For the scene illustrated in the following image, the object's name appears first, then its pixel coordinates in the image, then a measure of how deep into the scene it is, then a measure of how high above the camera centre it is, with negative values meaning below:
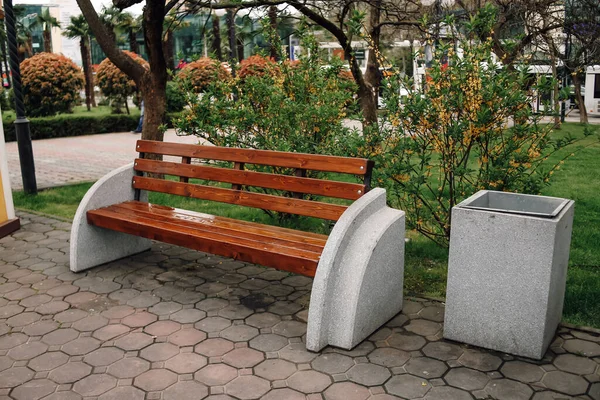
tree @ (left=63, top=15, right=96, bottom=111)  38.69 +1.96
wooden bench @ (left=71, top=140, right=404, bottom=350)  4.18 -1.13
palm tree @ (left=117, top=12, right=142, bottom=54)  33.88 +2.65
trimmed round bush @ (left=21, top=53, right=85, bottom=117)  24.28 -0.41
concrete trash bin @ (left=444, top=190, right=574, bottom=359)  3.75 -1.23
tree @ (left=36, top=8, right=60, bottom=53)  44.28 +3.30
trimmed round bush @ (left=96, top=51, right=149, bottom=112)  26.23 -0.41
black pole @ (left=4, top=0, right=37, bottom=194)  8.48 -0.68
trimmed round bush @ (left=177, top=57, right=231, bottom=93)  23.73 +0.00
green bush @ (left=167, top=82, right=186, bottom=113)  23.31 -1.09
